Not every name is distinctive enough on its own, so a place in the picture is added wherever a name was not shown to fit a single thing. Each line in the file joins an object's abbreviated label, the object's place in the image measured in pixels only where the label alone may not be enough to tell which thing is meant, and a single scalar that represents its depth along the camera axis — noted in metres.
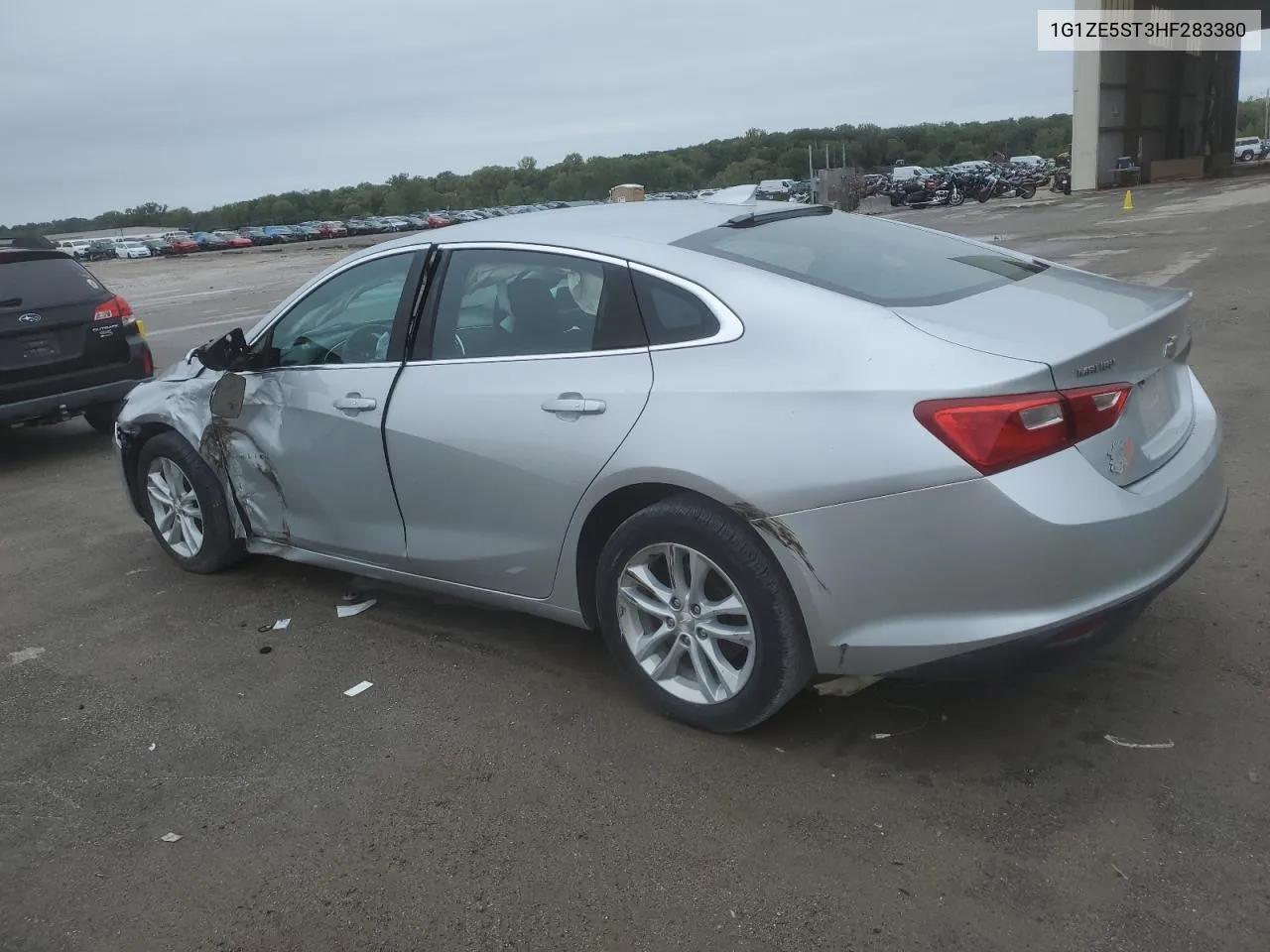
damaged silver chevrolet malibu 2.83
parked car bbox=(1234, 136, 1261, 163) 75.12
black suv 7.72
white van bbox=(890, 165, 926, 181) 56.72
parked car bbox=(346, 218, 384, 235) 83.19
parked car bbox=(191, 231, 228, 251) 76.69
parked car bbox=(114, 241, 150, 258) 72.56
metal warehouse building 41.34
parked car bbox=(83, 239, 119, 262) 75.19
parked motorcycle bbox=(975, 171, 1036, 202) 43.36
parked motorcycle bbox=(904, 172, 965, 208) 45.53
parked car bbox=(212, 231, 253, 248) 78.12
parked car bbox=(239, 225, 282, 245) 79.62
